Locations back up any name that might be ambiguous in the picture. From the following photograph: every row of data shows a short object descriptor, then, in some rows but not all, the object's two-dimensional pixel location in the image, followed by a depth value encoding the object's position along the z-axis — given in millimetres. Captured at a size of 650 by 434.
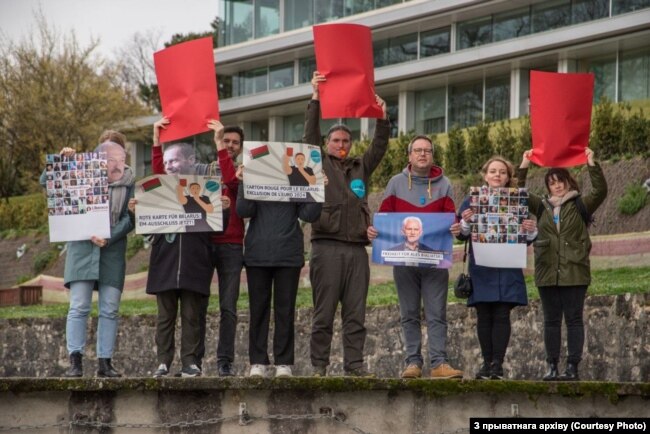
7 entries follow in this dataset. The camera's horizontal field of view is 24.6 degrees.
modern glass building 41031
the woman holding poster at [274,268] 13141
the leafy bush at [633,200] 24969
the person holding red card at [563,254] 13516
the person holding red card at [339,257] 13352
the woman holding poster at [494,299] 13258
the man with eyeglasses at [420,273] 13289
